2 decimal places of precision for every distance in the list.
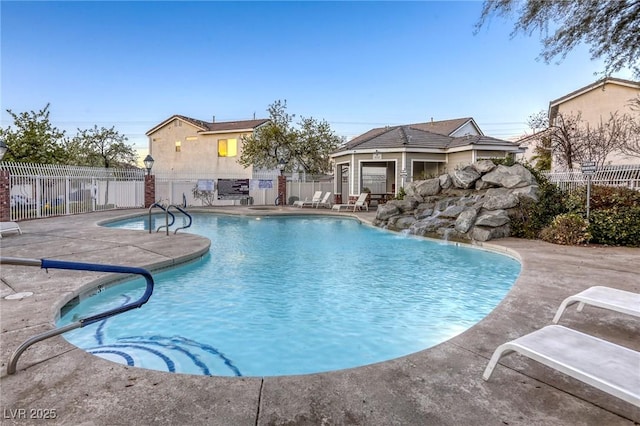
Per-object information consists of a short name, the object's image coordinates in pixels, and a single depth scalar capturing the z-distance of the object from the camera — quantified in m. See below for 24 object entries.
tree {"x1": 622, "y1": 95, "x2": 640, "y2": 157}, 14.79
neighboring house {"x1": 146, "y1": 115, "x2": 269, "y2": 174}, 24.72
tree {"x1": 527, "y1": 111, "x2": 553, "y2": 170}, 16.97
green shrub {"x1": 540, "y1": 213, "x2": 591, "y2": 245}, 8.39
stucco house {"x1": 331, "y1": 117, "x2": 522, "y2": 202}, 17.66
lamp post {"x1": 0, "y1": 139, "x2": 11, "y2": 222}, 10.57
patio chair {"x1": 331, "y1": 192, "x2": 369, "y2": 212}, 17.88
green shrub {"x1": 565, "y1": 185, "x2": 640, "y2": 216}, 8.75
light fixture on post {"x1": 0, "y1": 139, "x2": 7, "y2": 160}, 8.60
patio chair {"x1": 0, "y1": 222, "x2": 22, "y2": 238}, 8.34
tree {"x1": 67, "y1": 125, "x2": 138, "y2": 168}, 25.41
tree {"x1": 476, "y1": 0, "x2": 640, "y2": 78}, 7.18
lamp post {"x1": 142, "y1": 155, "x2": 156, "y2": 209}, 18.53
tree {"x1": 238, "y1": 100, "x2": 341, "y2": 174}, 22.33
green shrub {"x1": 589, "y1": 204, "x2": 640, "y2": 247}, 8.20
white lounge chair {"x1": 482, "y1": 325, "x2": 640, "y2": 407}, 1.85
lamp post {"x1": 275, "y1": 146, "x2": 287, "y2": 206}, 21.95
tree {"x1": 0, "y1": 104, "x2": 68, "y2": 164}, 17.09
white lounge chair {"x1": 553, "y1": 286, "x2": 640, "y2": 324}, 2.91
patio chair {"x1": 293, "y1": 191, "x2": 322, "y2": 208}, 20.61
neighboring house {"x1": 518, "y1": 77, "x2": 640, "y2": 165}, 16.69
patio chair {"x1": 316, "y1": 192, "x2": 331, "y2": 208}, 20.21
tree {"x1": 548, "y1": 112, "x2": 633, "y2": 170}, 15.43
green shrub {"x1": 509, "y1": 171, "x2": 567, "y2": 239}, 9.55
